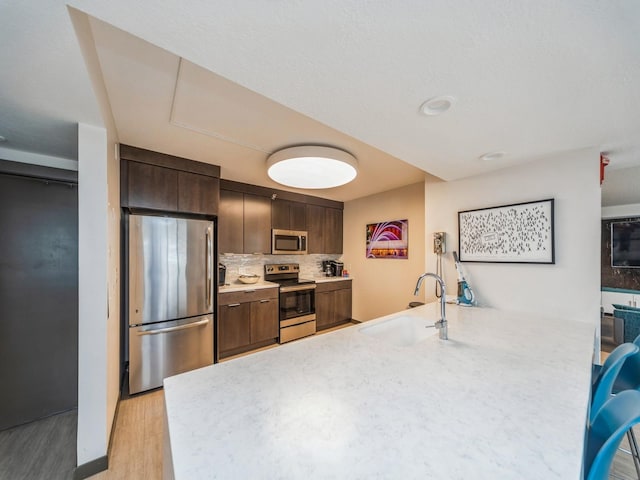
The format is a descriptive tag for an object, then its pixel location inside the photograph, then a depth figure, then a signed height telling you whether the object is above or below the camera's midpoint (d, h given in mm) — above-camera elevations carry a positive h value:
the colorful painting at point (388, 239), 3756 +5
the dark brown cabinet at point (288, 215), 3887 +395
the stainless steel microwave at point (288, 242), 3841 -34
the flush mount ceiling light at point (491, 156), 2027 +677
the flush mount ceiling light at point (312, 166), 2168 +672
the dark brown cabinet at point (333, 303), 4105 -1070
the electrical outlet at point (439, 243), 2727 -41
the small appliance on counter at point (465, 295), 2441 -536
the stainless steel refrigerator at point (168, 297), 2395 -567
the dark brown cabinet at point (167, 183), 2391 +587
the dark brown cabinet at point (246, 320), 3084 -1027
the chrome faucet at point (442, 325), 1534 -522
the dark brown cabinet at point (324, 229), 4328 +188
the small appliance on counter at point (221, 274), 3344 -453
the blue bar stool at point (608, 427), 729 -628
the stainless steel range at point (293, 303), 3637 -935
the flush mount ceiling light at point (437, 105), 1305 +719
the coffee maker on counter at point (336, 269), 4688 -539
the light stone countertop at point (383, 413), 620 -561
